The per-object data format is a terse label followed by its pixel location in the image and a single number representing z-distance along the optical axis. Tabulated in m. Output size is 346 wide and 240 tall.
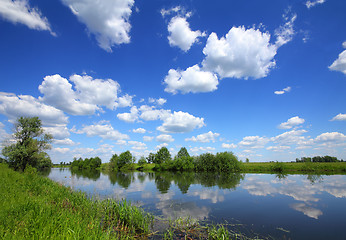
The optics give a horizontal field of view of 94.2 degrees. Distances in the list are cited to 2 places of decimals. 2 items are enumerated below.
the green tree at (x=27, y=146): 39.19
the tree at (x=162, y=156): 102.75
